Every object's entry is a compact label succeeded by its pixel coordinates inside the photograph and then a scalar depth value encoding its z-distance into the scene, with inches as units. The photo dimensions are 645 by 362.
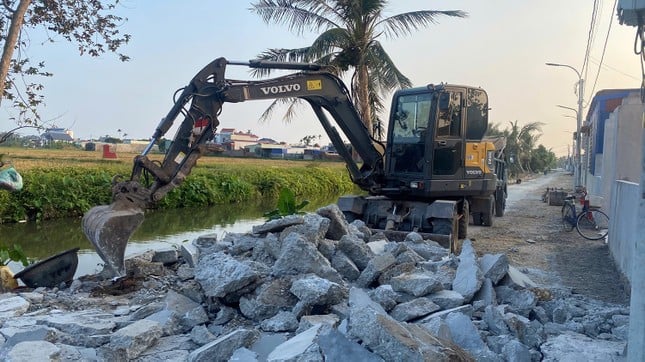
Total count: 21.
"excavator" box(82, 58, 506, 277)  368.2
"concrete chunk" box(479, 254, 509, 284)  245.8
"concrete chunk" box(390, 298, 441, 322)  203.5
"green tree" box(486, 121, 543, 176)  2218.3
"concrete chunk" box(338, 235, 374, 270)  269.0
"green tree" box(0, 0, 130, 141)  365.4
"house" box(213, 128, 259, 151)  4066.2
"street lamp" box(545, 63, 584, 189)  1194.6
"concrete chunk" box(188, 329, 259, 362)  173.3
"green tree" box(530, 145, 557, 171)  3113.2
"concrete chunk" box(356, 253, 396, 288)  245.4
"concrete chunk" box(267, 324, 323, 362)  154.8
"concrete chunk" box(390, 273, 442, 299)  220.4
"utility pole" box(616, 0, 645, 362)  131.2
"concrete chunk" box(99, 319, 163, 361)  182.1
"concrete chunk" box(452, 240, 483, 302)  228.1
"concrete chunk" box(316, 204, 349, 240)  310.2
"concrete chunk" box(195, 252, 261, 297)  218.1
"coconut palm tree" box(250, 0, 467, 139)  716.0
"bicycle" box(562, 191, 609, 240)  523.8
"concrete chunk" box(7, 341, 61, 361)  173.2
